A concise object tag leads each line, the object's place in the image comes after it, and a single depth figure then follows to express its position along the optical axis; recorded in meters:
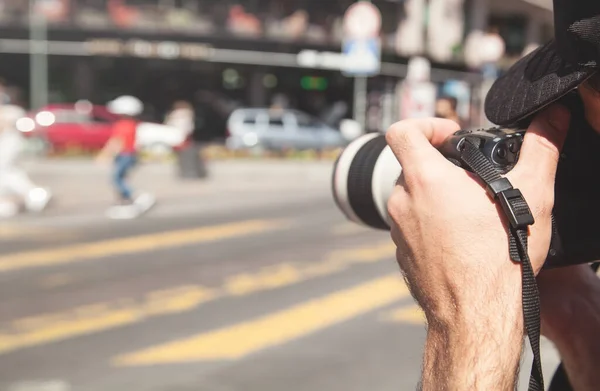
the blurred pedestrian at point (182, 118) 21.73
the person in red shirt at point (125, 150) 13.32
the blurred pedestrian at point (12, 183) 12.88
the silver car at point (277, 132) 30.44
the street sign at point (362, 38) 20.03
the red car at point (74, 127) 27.03
